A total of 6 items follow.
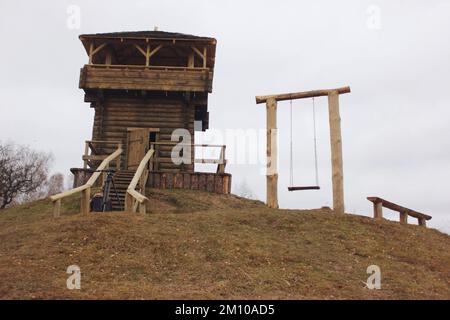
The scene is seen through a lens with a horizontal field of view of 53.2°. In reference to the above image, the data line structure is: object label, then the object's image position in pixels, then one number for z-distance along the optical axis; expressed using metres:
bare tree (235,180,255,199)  90.91
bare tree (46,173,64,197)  65.57
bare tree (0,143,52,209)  30.62
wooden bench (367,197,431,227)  15.18
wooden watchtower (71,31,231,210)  20.88
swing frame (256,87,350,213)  13.96
